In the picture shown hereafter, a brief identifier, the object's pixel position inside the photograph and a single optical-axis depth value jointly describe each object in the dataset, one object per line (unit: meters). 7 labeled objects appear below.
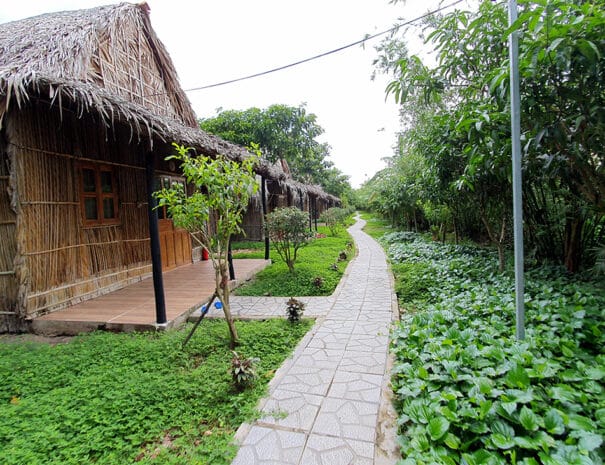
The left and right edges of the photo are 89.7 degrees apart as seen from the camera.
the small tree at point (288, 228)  6.56
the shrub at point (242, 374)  2.57
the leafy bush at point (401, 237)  12.46
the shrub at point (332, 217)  15.98
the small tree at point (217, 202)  3.16
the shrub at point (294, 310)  4.11
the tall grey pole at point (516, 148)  2.16
